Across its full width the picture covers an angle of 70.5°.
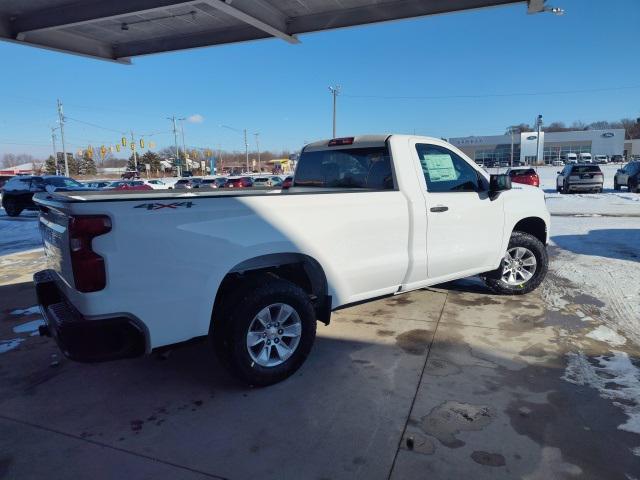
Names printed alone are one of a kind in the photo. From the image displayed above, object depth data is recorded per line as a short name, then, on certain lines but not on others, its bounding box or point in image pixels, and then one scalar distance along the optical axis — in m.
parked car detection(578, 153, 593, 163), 77.90
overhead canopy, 8.05
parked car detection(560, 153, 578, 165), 83.31
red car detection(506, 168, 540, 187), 21.78
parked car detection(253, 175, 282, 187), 28.44
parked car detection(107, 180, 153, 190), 30.88
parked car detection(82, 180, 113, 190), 30.67
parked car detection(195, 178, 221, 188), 34.28
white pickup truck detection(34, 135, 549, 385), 2.91
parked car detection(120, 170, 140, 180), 66.25
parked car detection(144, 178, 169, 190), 36.38
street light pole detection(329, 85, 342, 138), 52.56
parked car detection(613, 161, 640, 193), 22.58
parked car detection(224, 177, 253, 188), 29.59
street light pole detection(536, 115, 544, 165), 89.12
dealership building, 96.62
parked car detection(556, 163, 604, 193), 22.30
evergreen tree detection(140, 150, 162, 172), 106.19
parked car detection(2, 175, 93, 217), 19.38
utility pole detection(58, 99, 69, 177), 66.56
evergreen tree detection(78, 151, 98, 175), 105.56
